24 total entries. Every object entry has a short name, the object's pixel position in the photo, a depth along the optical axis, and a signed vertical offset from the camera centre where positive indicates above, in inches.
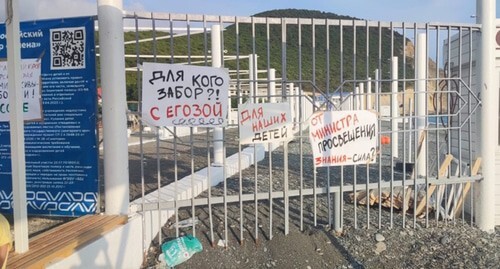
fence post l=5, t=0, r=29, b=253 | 155.1 -4.8
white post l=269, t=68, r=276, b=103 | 523.8 +33.8
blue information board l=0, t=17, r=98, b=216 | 198.7 -4.8
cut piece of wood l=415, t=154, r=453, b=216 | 251.9 -44.0
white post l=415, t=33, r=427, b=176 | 343.9 +22.7
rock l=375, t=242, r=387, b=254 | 219.5 -65.6
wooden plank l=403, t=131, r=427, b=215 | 239.9 -50.3
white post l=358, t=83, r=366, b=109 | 223.3 +0.6
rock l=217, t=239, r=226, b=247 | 213.3 -59.8
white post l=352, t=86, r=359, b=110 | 225.9 +0.1
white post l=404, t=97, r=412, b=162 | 512.5 -57.3
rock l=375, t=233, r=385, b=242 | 225.6 -62.7
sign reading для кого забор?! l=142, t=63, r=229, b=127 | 195.9 +4.6
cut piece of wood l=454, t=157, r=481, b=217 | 251.8 -46.9
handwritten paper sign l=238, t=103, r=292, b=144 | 210.4 -7.7
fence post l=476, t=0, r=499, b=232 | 242.8 -8.0
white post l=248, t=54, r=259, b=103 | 211.6 +7.9
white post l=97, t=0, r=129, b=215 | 191.8 +0.8
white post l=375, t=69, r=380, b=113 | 229.0 +1.8
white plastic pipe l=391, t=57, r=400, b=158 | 345.9 +22.5
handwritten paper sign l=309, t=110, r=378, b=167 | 218.7 -15.6
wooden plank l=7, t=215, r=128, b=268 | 148.2 -44.7
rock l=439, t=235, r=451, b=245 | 227.5 -65.1
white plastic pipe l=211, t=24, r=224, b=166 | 329.7 +30.3
